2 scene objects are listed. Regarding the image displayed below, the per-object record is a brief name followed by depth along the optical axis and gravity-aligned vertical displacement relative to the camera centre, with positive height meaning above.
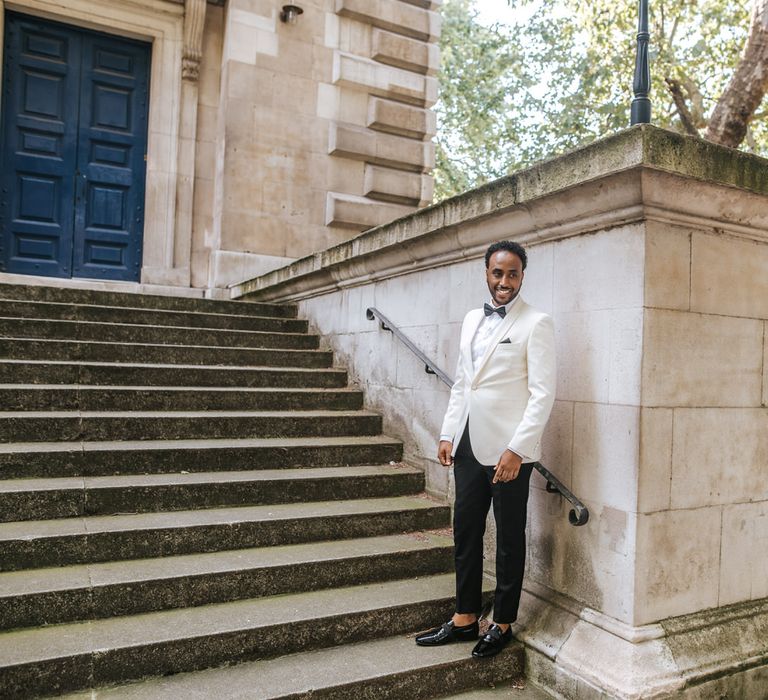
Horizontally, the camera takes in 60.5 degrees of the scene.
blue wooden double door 8.27 +2.66
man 2.91 -0.28
